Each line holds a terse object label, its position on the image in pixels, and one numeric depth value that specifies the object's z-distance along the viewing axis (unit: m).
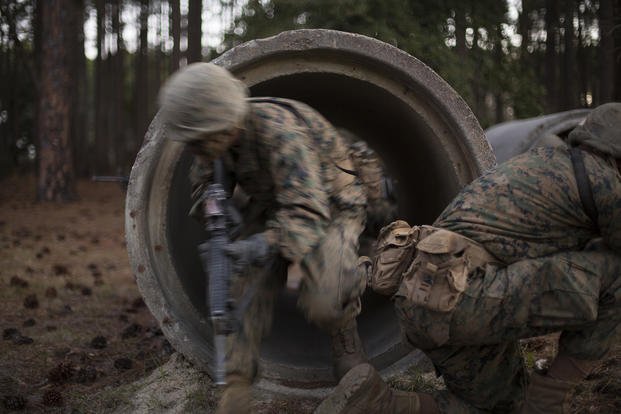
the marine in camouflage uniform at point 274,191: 2.66
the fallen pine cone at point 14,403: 3.58
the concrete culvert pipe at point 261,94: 3.71
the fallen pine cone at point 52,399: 3.65
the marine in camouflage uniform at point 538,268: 2.81
